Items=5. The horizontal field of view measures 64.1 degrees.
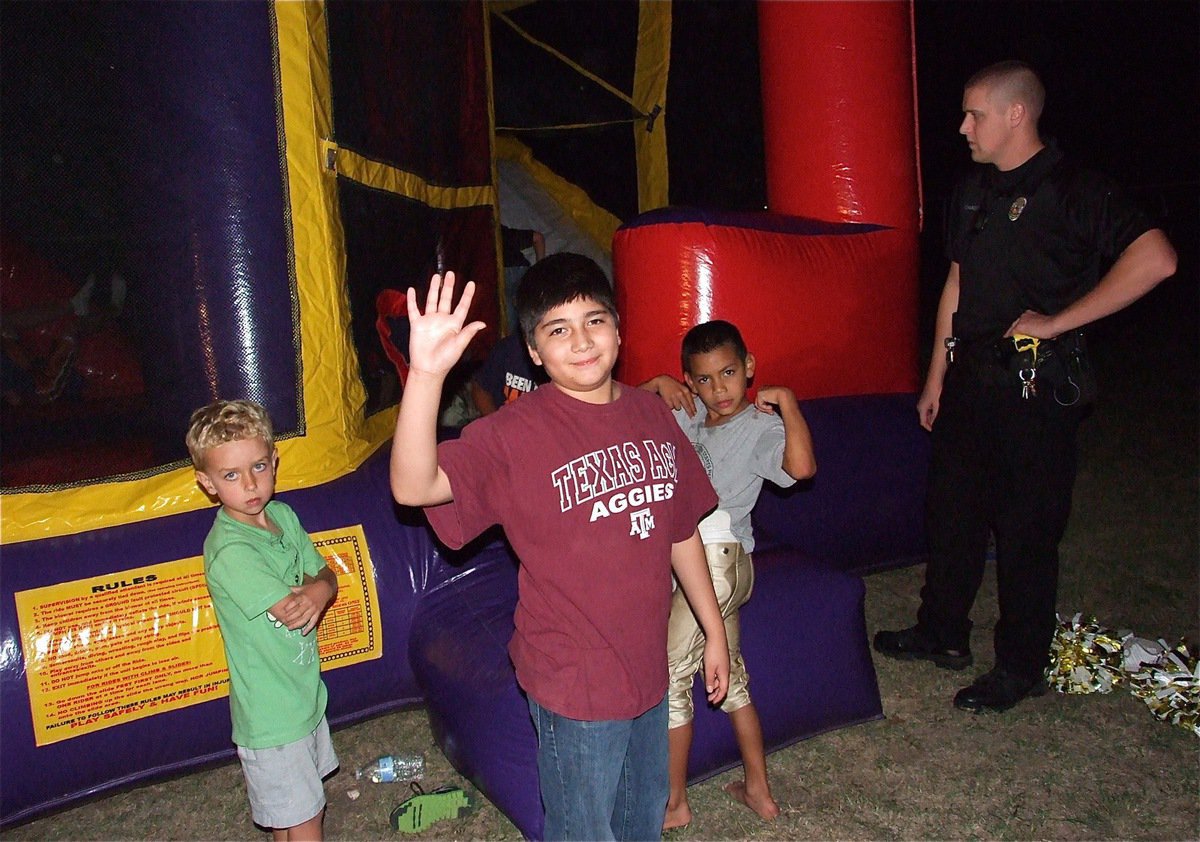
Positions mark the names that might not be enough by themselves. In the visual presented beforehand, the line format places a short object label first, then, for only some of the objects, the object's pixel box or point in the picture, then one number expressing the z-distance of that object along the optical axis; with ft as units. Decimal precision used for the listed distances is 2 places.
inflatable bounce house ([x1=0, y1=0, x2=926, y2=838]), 9.24
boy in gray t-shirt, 8.73
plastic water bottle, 9.89
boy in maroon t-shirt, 6.09
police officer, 10.08
